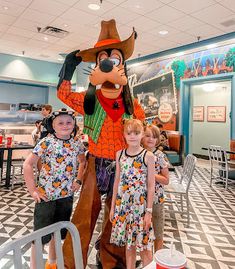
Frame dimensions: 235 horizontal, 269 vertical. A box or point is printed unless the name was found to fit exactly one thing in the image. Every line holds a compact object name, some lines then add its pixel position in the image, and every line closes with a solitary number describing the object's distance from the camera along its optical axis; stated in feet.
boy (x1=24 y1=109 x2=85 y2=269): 5.72
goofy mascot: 6.34
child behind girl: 6.60
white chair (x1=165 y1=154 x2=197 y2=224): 10.33
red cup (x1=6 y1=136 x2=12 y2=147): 15.47
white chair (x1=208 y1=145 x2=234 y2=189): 16.87
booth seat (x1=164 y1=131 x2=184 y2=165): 23.40
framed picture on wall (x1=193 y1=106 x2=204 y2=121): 32.04
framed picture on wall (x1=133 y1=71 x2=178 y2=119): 25.04
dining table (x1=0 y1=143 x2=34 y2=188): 14.89
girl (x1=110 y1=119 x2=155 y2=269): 5.66
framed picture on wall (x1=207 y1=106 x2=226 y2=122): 29.63
